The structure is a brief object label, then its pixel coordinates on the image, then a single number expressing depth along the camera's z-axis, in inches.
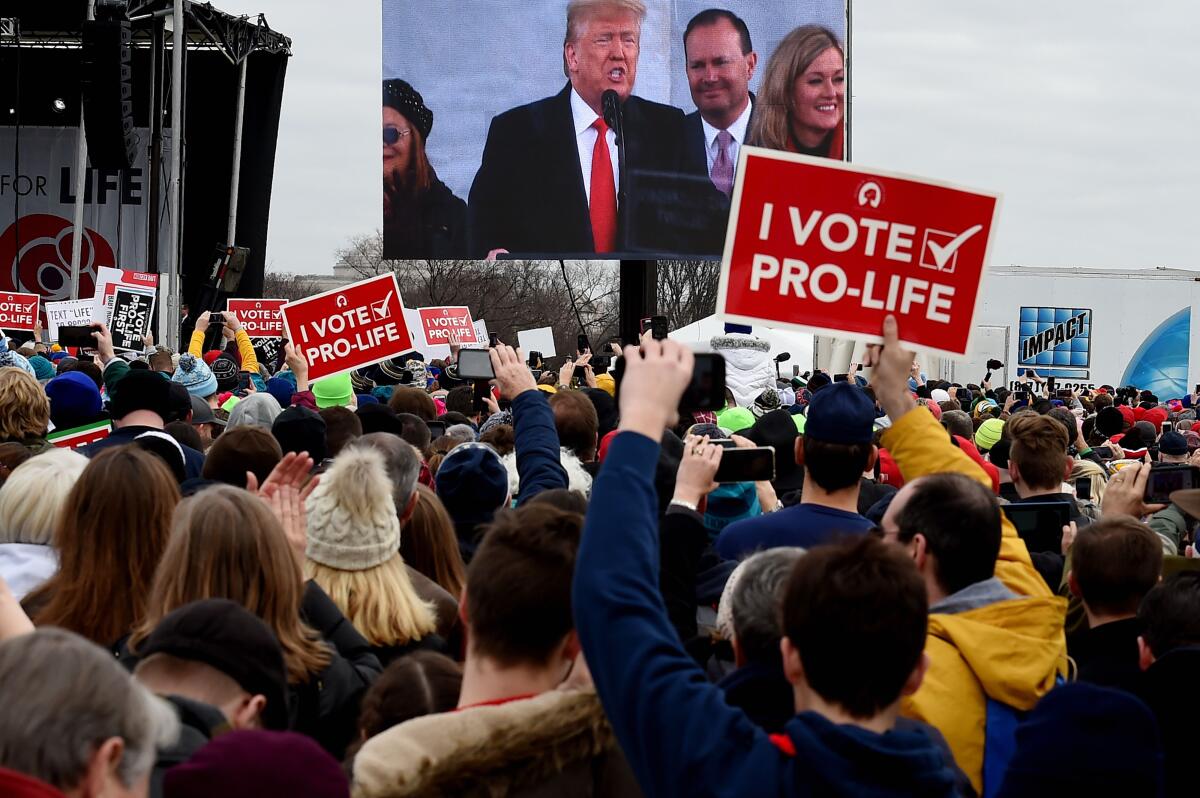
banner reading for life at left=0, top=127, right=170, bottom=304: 1184.2
